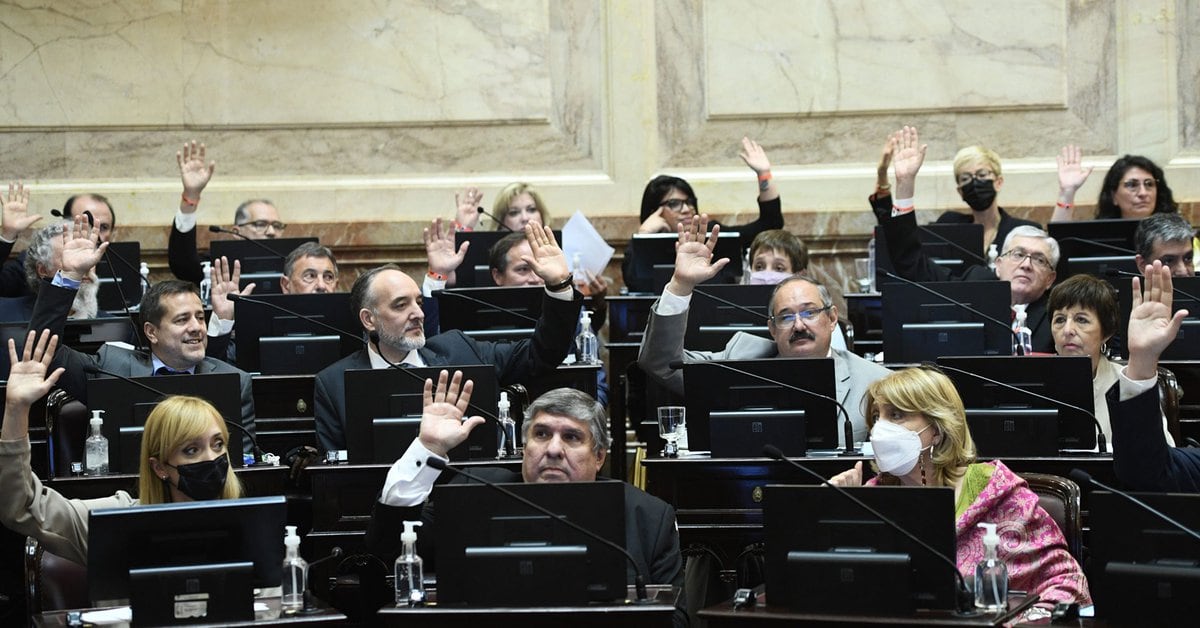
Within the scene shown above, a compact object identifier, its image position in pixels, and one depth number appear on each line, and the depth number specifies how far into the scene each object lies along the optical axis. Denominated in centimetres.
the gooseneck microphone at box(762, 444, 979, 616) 715
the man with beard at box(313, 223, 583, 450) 1131
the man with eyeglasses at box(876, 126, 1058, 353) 1314
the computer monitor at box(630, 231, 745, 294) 1439
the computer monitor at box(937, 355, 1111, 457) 980
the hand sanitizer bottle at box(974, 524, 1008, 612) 726
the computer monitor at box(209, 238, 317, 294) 1486
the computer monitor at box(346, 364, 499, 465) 1006
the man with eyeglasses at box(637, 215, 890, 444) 1100
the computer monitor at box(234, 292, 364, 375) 1245
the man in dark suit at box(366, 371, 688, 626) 848
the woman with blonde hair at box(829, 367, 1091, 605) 789
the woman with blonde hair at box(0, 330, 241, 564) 852
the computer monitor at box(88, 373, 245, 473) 1035
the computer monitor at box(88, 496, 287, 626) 752
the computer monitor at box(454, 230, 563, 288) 1463
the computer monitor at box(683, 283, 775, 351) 1255
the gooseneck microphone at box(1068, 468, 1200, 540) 672
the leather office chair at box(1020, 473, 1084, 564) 827
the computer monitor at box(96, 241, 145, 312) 1477
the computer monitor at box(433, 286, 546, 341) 1247
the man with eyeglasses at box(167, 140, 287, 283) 1559
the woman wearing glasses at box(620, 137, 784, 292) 1557
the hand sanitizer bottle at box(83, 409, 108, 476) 1043
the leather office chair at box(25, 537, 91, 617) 836
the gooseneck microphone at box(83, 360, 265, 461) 1034
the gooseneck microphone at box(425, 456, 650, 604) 743
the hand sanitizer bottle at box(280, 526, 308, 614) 785
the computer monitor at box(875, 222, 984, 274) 1470
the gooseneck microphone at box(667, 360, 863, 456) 990
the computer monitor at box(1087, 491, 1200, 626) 670
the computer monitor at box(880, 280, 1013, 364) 1198
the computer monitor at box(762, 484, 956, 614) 717
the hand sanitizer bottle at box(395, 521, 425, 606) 778
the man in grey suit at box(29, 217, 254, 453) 1165
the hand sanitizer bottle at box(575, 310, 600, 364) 1349
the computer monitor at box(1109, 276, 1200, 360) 1220
